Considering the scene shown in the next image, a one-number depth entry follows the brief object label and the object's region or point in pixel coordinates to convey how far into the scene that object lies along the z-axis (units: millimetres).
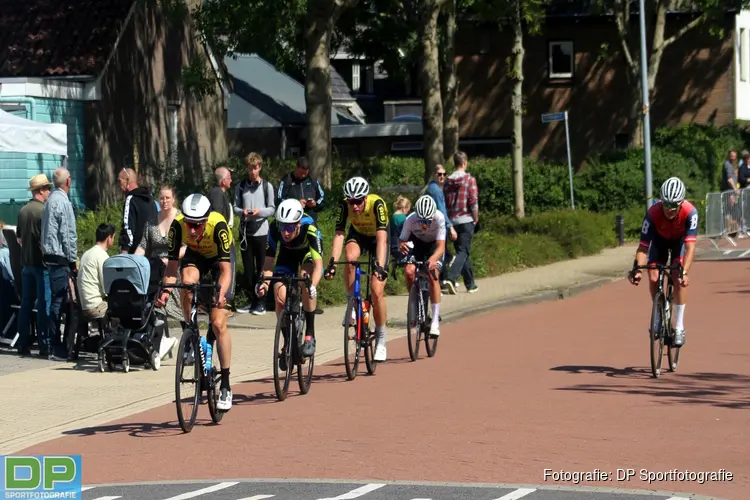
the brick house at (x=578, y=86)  50812
